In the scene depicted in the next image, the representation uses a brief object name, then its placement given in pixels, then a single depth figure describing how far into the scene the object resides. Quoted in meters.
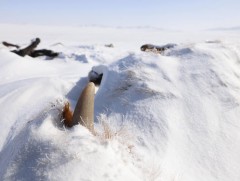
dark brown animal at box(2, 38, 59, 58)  4.52
